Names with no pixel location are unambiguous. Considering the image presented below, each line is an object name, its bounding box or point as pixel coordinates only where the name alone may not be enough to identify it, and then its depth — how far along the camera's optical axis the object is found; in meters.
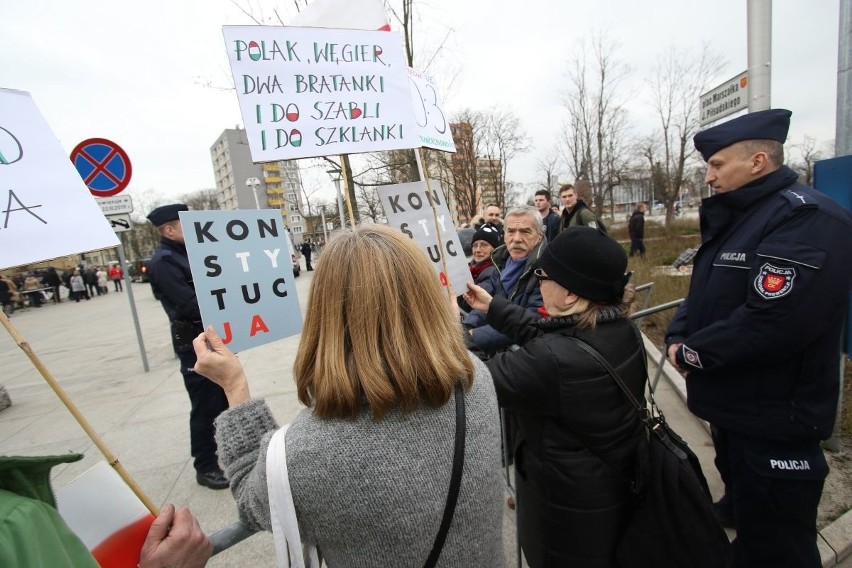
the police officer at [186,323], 3.22
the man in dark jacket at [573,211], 6.13
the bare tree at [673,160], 21.59
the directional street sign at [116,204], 6.41
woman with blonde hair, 1.03
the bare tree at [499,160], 28.77
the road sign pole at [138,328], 6.83
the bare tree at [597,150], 18.91
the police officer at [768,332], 1.79
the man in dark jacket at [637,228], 14.20
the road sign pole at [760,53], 3.47
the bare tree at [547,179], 29.02
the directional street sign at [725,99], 3.63
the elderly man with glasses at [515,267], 2.88
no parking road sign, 5.32
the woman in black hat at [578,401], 1.57
